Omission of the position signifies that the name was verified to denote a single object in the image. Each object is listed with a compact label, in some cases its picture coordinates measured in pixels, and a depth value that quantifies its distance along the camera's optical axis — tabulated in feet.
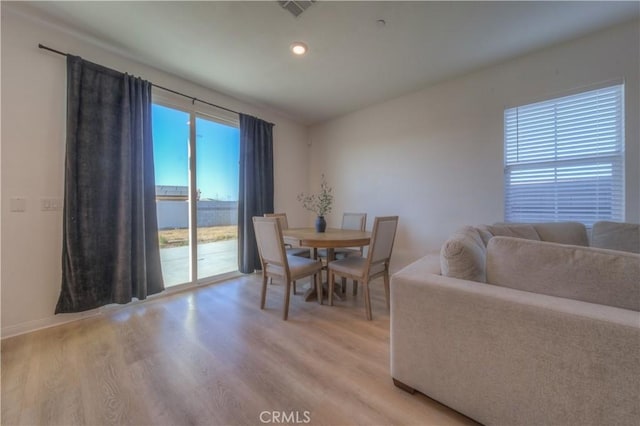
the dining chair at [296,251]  9.92
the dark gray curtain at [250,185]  11.40
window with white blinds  6.95
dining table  7.24
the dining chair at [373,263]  7.20
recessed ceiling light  7.45
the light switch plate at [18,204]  6.22
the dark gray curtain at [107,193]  6.82
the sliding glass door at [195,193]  9.17
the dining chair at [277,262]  7.19
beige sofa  2.70
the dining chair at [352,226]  9.29
